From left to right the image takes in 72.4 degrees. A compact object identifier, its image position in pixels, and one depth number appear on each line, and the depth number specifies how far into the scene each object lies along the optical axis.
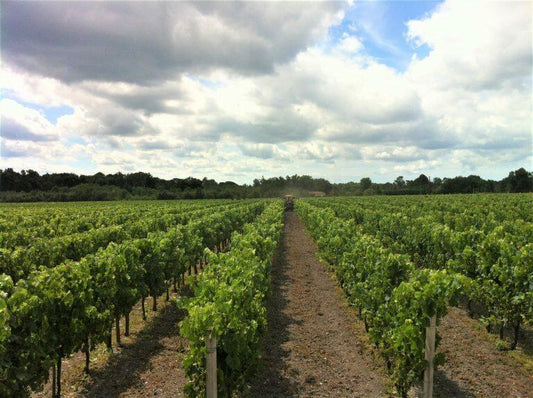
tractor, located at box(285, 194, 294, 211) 62.72
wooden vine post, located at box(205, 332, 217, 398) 5.06
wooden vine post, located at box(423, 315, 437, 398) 5.59
